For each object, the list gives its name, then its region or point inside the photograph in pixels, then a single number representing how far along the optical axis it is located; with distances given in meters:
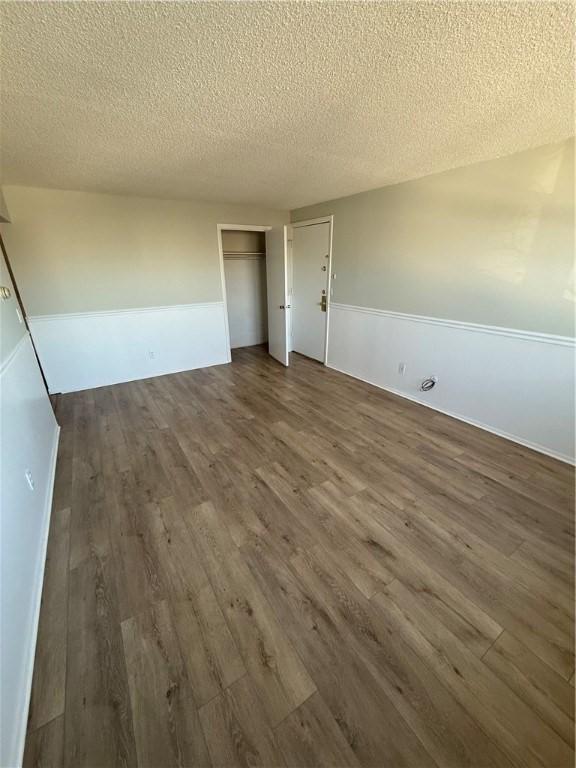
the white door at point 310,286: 4.13
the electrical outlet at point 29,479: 1.60
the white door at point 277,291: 4.02
